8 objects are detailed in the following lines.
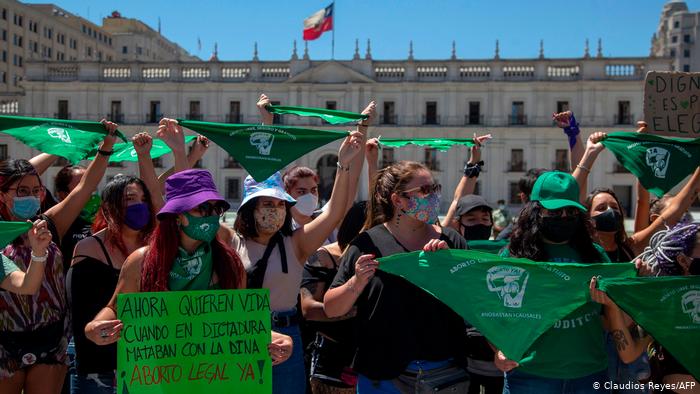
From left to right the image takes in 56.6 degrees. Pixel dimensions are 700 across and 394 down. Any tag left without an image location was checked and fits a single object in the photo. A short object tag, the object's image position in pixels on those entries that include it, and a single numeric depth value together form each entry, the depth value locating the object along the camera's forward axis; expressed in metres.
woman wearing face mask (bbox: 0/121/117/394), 3.49
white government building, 43.06
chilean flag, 44.09
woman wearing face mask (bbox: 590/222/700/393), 3.11
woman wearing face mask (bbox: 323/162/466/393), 3.08
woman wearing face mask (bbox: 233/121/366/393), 3.42
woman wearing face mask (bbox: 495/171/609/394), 3.05
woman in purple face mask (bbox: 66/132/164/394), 3.51
